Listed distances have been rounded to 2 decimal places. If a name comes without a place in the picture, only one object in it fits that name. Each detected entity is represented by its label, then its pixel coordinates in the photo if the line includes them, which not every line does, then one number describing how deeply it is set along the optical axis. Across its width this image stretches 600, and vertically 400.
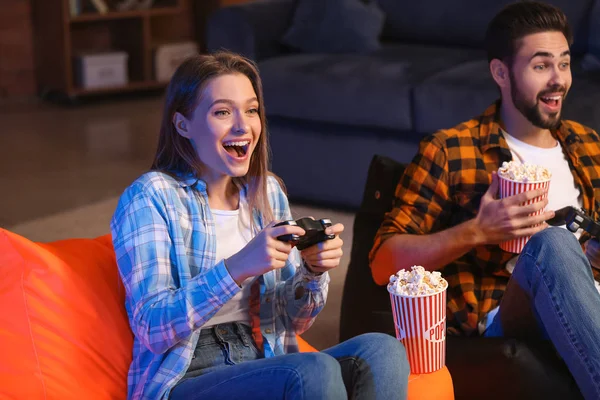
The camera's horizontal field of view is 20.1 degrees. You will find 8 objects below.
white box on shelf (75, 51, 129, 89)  7.74
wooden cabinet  7.68
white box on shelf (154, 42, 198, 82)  8.14
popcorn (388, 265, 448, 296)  3.03
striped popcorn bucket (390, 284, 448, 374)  3.04
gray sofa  4.79
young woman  2.92
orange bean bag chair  3.05
